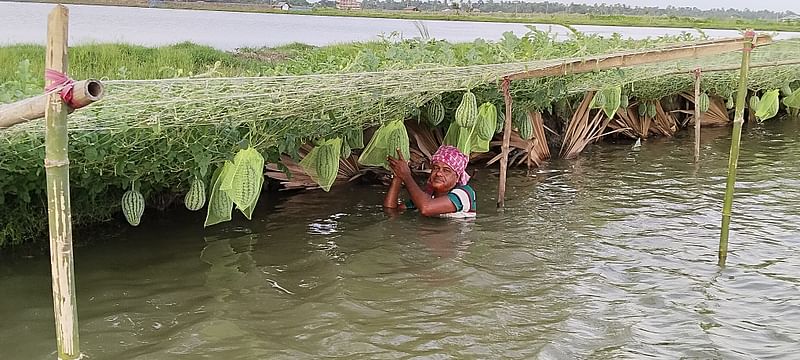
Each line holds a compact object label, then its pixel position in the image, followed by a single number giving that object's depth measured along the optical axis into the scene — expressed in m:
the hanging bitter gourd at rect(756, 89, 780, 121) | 9.80
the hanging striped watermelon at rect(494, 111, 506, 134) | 8.74
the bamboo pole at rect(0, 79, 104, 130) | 3.11
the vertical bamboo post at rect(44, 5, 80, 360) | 3.16
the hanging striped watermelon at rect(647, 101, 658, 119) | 13.54
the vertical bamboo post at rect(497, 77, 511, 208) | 7.75
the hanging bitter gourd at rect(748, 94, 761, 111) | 13.57
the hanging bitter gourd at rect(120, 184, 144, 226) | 5.36
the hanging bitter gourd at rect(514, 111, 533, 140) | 9.34
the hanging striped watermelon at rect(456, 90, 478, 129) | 6.93
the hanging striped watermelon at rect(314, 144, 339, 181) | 6.76
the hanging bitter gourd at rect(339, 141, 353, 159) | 7.45
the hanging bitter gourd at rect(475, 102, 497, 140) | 7.49
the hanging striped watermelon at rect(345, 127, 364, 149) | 7.36
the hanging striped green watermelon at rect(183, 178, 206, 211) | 5.43
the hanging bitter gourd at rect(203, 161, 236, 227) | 5.40
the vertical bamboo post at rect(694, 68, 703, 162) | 11.38
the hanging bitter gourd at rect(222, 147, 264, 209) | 5.08
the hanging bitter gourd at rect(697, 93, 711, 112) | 13.08
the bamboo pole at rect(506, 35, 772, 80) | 6.29
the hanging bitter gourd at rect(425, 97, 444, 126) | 8.09
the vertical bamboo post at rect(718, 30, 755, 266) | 6.21
